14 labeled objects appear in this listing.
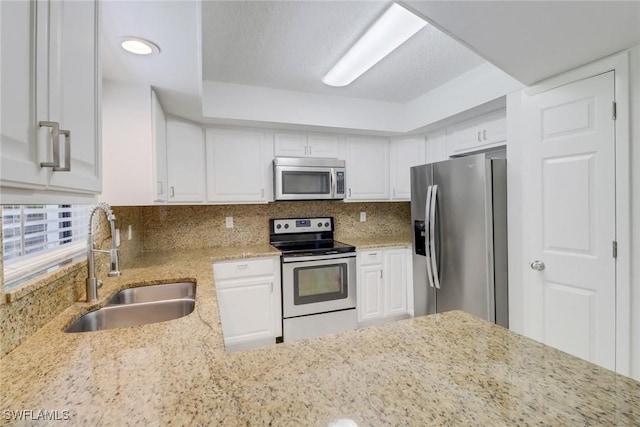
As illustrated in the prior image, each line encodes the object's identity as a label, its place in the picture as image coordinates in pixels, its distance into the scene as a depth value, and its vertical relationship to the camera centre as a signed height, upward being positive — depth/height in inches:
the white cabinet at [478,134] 92.7 +27.0
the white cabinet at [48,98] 19.7 +9.9
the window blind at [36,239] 38.4 -3.7
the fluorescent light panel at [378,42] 61.4 +41.5
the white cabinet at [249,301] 97.0 -30.1
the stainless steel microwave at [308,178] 110.1 +13.5
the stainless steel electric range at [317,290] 104.0 -28.8
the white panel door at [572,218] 60.0 -2.0
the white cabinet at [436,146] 117.6 +27.3
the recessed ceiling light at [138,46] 50.2 +30.7
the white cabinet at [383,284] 115.5 -29.6
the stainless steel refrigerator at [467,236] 79.8 -7.3
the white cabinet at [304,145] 114.7 +27.7
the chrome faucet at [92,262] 49.8 -8.0
